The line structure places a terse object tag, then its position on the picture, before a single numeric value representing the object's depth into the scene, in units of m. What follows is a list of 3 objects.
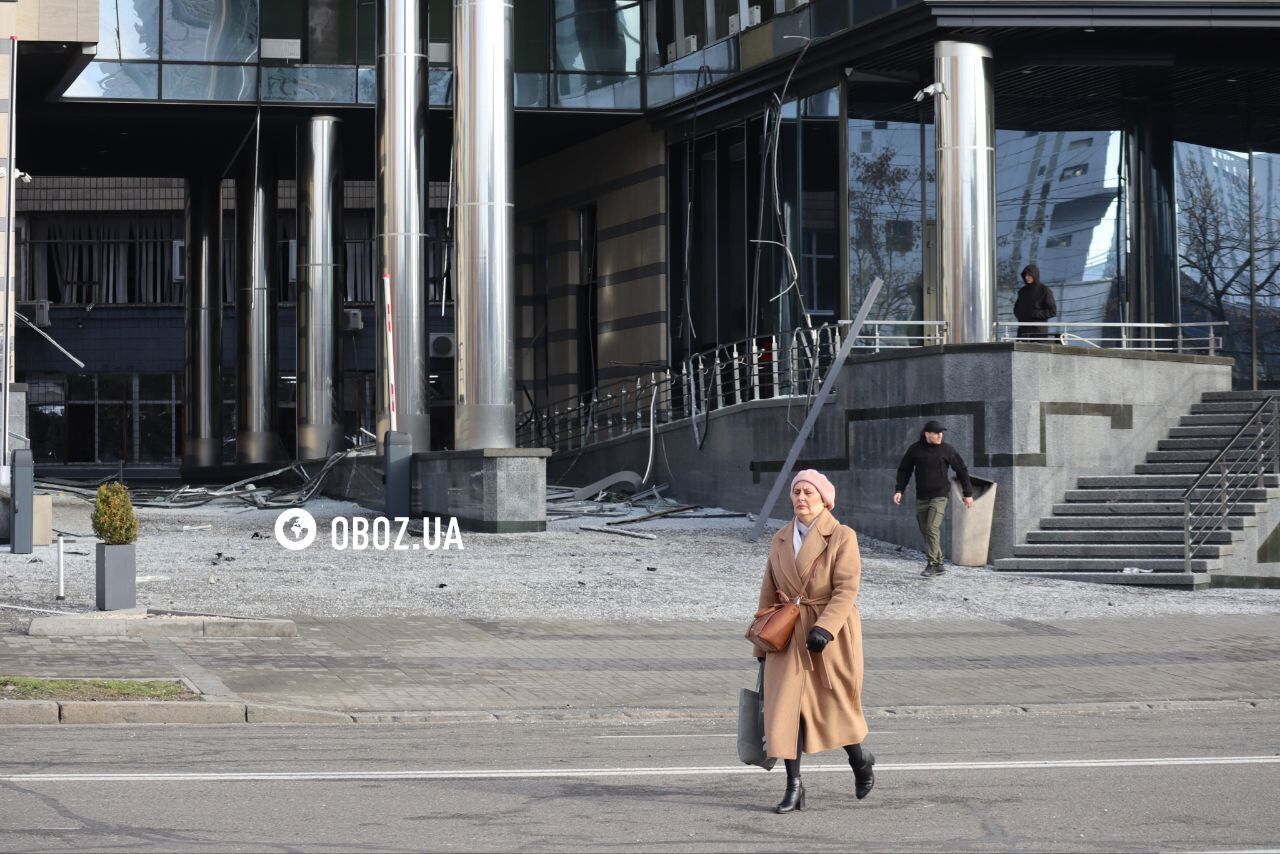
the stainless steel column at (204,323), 41.00
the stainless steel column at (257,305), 38.00
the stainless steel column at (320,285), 34.19
